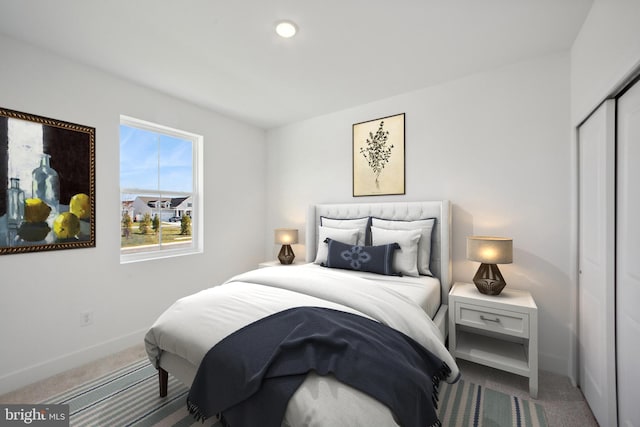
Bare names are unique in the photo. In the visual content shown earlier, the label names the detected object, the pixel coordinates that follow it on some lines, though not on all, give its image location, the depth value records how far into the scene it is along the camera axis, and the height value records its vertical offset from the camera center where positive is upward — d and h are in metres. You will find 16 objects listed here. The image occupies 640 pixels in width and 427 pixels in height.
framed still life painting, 1.98 +0.23
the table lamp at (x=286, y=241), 3.45 -0.37
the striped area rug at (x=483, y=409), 1.62 -1.26
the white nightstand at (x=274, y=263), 3.48 -0.67
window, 2.75 +0.23
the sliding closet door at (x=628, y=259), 1.30 -0.25
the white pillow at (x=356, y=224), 2.89 -0.15
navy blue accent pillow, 2.48 -0.43
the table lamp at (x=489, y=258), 2.06 -0.36
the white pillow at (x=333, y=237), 2.85 -0.27
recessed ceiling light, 1.83 +1.26
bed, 1.03 -0.60
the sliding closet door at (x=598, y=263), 1.52 -0.33
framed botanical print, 2.95 +0.61
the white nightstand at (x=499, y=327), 1.86 -0.84
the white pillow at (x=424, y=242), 2.52 -0.29
